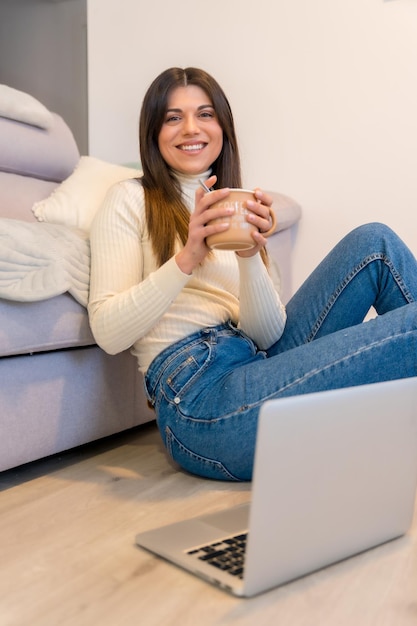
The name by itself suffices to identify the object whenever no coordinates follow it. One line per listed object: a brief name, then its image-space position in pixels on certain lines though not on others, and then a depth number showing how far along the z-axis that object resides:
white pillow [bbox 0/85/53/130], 1.82
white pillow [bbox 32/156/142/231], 1.66
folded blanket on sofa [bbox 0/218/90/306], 1.20
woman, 1.13
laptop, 0.76
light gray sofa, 1.22
